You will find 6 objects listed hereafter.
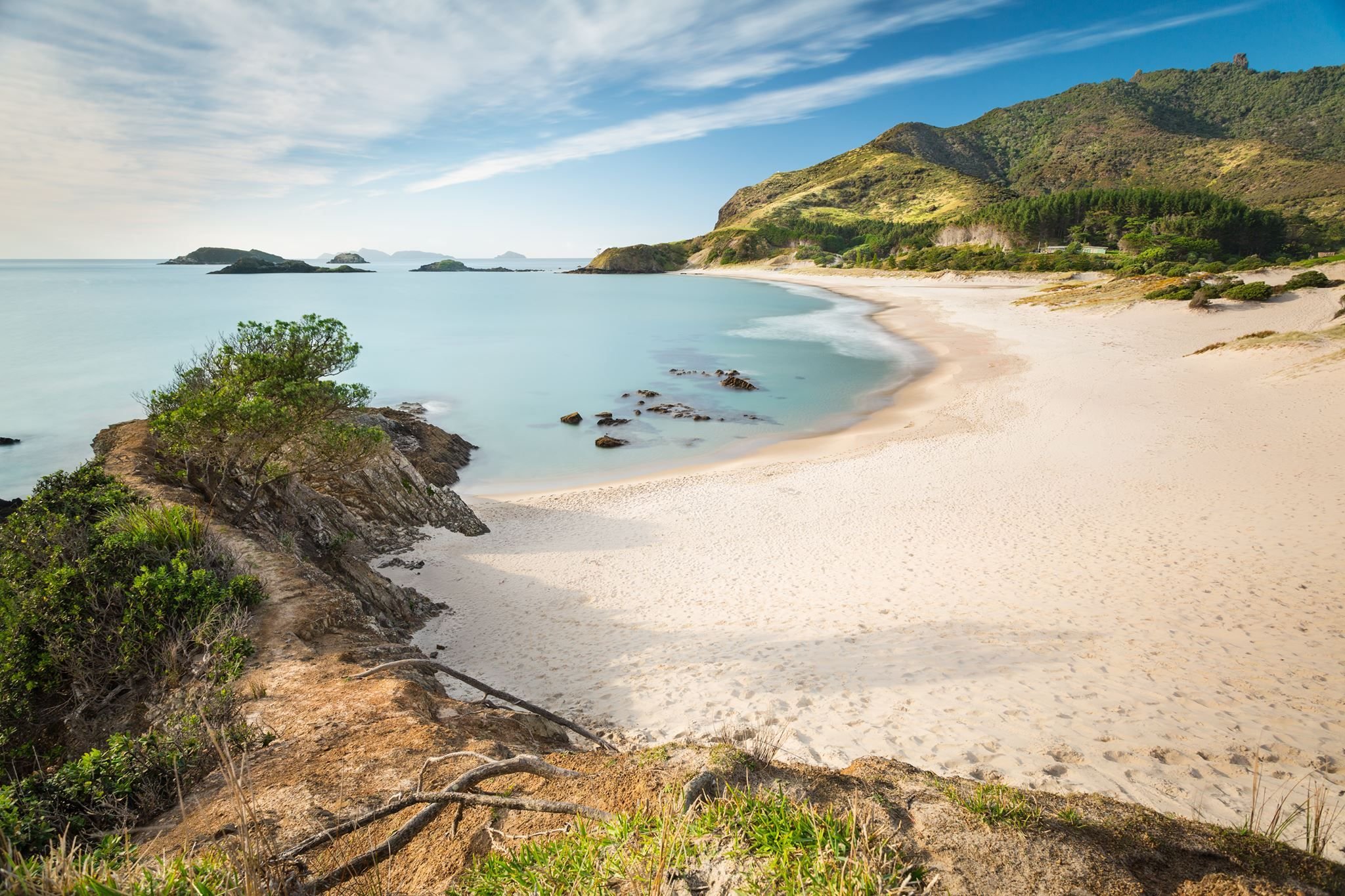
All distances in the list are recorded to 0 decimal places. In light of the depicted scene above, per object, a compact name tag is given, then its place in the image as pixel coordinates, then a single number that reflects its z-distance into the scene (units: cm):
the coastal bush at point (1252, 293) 3991
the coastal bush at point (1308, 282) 4122
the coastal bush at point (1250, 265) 5266
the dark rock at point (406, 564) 1307
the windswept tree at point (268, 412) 935
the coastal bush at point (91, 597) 532
